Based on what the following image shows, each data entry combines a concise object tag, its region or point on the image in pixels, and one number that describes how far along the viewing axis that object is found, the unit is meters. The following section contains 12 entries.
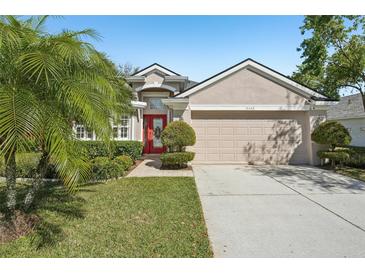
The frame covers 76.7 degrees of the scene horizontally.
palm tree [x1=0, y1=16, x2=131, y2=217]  3.28
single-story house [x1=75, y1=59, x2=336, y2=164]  11.85
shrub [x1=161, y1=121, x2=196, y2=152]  10.55
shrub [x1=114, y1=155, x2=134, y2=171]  9.84
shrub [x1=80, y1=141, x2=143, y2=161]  12.23
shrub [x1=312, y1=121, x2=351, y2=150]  10.46
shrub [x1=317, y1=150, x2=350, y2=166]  10.31
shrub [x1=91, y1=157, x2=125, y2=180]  8.52
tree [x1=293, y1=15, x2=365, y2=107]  12.05
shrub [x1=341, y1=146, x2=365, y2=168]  10.92
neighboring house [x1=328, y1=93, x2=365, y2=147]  20.69
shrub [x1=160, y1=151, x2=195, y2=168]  10.57
